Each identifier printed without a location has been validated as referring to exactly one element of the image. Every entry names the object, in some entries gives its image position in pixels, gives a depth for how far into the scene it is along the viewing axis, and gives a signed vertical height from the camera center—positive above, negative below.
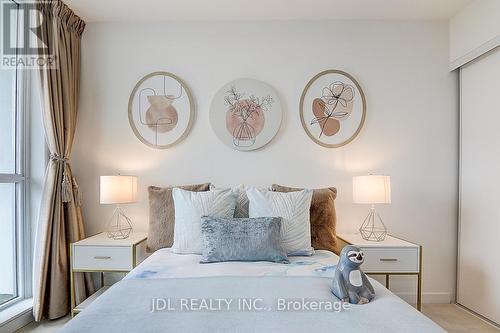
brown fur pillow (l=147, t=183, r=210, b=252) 2.43 -0.44
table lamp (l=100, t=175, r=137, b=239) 2.48 -0.23
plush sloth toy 1.38 -0.53
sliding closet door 2.42 -0.20
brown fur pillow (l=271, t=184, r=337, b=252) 2.38 -0.43
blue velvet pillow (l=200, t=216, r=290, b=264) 1.97 -0.49
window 2.41 -0.22
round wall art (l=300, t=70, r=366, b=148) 2.84 +0.47
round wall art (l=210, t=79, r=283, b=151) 2.83 +0.43
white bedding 1.73 -0.61
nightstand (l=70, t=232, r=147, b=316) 2.36 -0.71
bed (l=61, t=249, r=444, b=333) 1.14 -0.59
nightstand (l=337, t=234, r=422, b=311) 2.35 -0.71
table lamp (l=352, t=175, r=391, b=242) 2.47 -0.22
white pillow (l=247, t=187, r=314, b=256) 2.16 -0.34
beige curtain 2.41 -0.21
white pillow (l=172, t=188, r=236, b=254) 2.18 -0.35
